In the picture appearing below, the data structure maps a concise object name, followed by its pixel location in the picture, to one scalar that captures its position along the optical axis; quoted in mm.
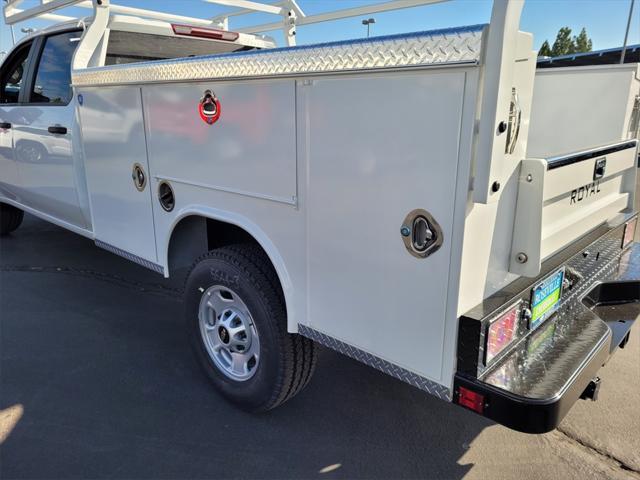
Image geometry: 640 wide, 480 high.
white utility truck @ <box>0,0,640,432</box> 1612
